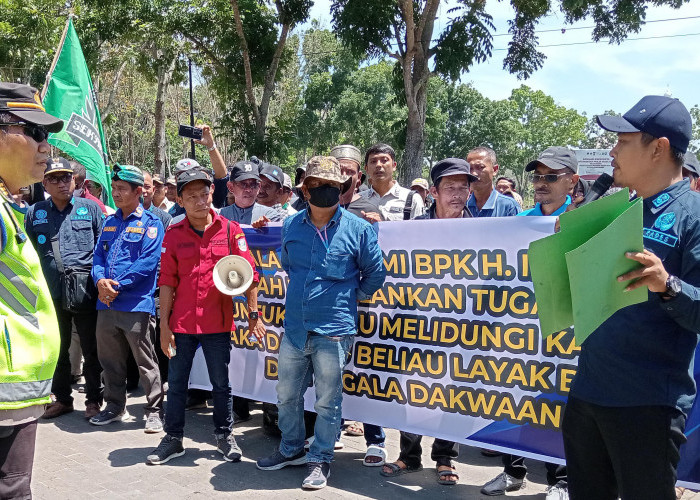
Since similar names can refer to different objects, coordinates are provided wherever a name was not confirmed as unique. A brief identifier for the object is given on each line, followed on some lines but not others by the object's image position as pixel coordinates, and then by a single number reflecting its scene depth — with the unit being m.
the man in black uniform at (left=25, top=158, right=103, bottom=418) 5.82
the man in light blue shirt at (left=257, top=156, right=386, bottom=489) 4.25
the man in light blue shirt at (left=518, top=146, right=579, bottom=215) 4.33
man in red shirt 4.75
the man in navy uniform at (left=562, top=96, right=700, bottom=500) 2.30
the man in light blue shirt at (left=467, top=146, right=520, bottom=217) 5.12
